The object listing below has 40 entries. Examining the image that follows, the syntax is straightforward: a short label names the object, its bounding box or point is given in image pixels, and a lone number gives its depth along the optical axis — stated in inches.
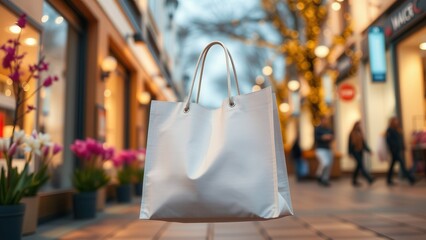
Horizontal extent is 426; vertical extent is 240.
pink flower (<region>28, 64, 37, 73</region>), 154.0
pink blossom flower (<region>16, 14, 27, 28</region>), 143.3
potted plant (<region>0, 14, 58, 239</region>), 144.6
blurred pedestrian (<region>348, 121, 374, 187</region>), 433.1
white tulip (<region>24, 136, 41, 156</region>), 158.5
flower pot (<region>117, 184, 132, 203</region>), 332.8
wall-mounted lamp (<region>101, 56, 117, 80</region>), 317.7
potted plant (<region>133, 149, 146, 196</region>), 373.1
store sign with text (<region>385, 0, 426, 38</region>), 326.3
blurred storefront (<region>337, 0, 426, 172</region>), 393.7
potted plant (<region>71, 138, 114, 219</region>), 237.8
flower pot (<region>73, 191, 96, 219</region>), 237.1
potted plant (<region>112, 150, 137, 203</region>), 331.3
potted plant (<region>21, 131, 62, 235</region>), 178.7
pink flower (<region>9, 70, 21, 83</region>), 146.6
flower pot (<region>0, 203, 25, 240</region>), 144.0
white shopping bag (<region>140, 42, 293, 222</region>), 87.5
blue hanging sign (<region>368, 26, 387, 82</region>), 430.3
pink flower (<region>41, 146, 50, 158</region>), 194.0
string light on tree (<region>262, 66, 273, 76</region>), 910.2
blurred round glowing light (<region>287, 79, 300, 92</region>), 778.2
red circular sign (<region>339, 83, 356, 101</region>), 597.3
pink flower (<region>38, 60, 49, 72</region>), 157.9
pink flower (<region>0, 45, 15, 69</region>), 143.4
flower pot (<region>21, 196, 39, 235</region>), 182.7
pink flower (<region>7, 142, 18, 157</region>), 149.2
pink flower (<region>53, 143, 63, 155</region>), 202.4
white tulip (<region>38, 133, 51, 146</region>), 167.6
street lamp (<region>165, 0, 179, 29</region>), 761.0
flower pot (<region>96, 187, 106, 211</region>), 267.4
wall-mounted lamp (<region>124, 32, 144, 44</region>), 418.9
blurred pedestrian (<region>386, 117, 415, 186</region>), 414.6
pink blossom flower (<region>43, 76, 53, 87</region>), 158.0
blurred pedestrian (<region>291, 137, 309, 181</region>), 587.2
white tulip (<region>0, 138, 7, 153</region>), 154.7
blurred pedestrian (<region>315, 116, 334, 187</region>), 449.4
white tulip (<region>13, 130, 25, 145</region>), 153.9
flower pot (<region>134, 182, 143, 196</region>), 405.4
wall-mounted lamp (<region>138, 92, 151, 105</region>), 493.4
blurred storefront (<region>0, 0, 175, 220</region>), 210.1
